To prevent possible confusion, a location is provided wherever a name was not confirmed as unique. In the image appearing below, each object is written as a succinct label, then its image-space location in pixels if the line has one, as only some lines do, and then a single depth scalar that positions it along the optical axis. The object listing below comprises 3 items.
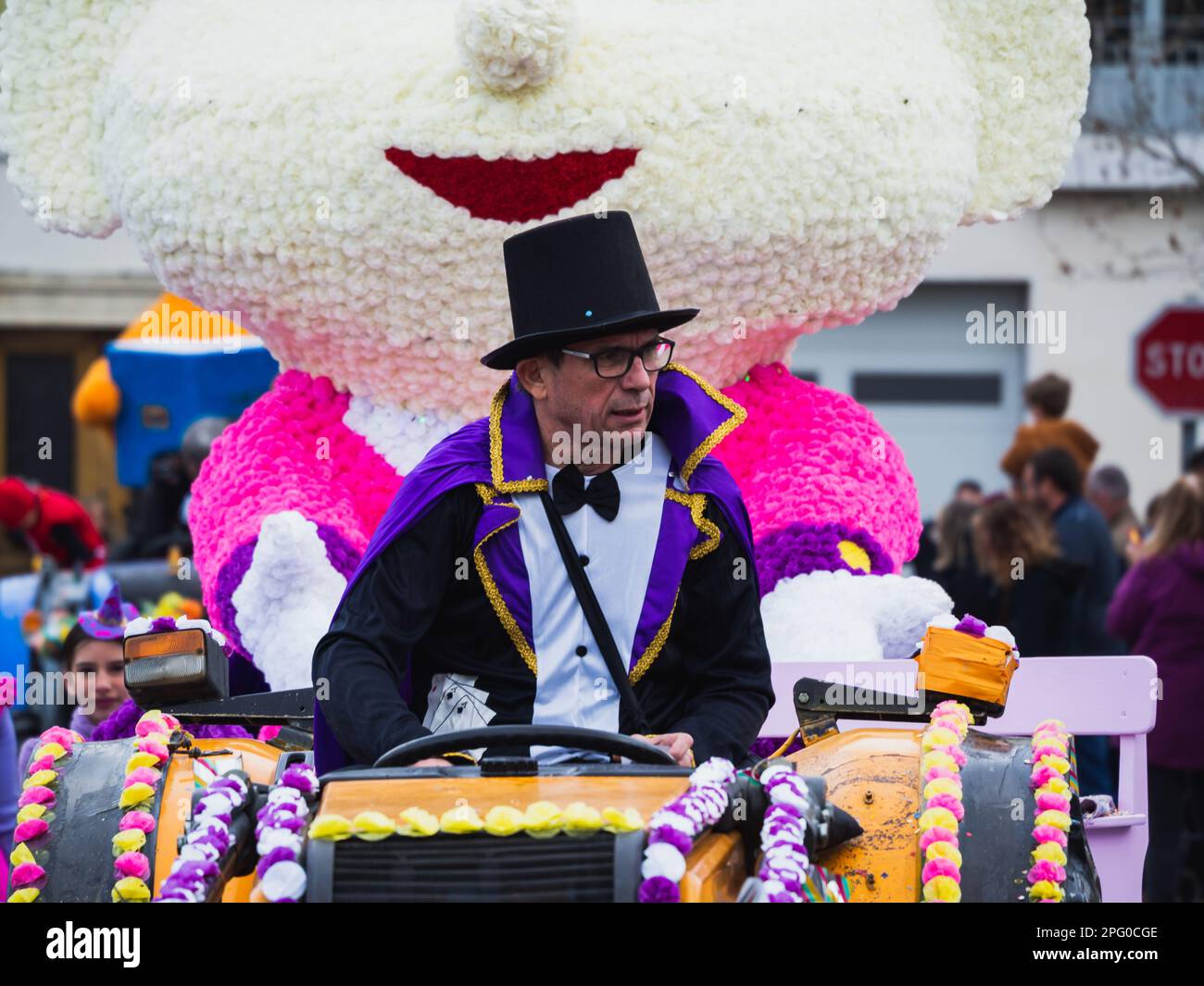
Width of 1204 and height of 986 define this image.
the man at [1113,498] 9.13
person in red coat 9.39
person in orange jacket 8.59
